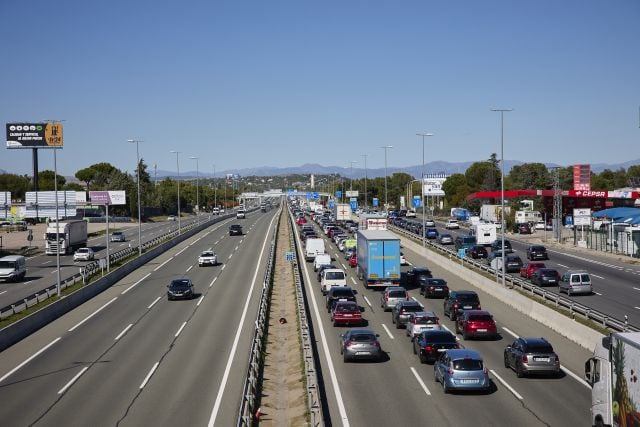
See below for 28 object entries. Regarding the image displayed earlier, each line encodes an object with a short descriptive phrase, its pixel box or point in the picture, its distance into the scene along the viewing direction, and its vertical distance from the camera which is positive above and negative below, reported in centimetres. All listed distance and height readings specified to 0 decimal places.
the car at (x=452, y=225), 11175 -534
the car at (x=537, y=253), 6350 -555
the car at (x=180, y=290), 4331 -583
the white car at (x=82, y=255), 6781 -574
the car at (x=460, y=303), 3553 -561
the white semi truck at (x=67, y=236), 7271 -436
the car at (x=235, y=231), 9562 -507
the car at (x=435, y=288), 4420 -602
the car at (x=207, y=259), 6128 -563
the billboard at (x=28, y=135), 11532 +976
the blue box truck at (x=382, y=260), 4688 -452
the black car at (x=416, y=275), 5088 -598
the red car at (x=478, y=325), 3012 -568
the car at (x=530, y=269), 5141 -572
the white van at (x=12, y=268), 5416 -561
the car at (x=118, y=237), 9058 -553
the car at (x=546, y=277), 4812 -584
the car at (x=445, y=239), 8062 -543
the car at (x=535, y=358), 2331 -550
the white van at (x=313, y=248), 6451 -503
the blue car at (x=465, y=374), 2150 -549
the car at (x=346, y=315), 3375 -579
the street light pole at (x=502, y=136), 4494 +344
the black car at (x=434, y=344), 2575 -551
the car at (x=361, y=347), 2616 -567
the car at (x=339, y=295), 3837 -556
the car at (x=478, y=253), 6625 -575
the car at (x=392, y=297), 3838 -568
